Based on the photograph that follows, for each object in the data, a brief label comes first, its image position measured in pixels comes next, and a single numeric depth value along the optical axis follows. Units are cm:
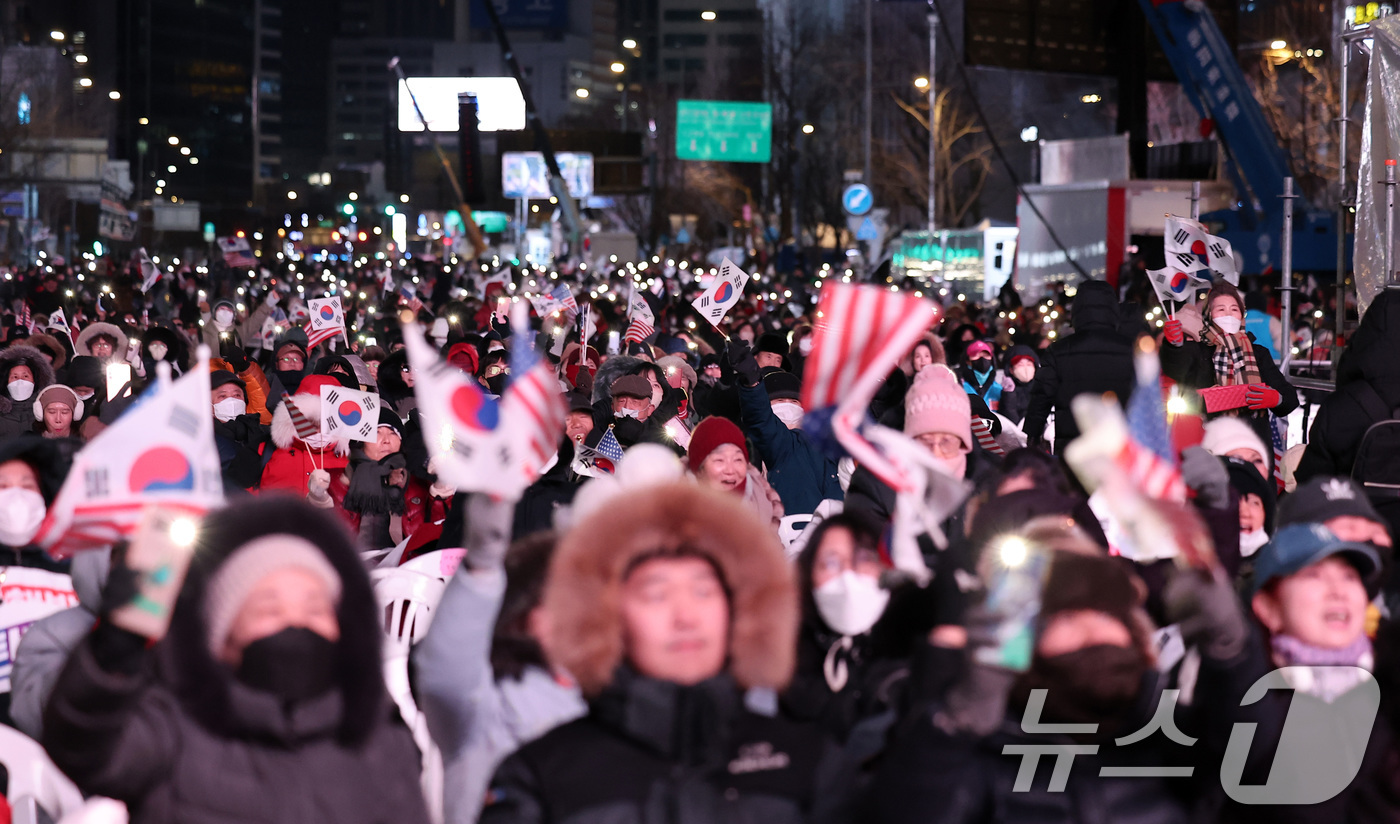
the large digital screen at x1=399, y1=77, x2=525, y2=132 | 11136
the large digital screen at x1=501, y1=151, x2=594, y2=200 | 7225
